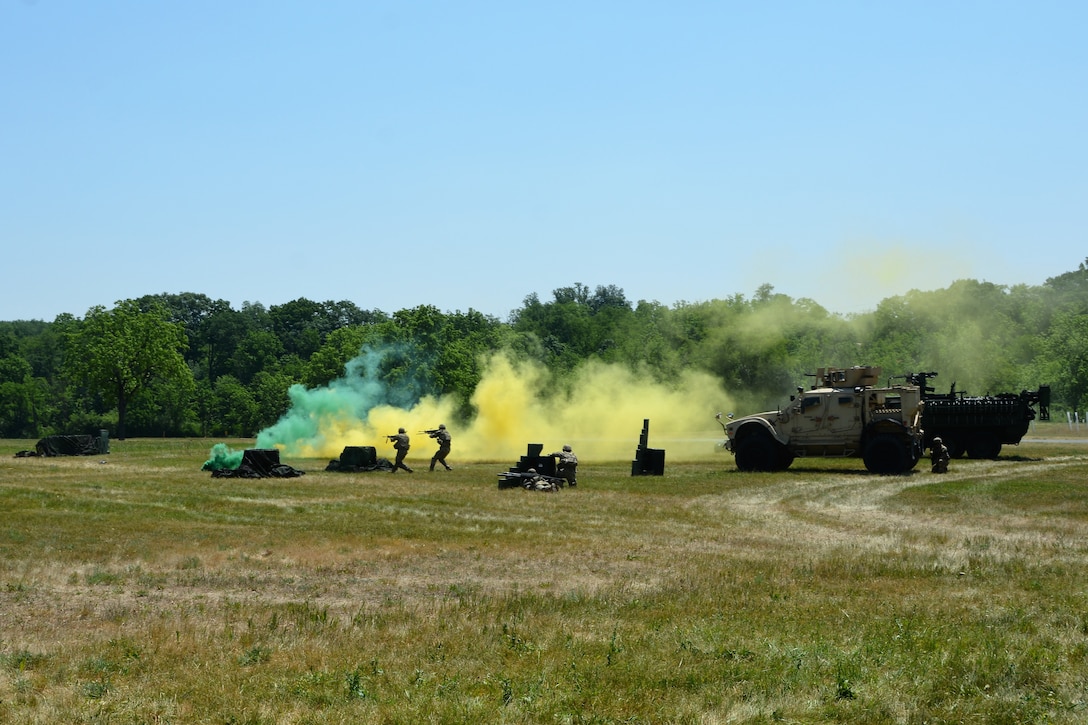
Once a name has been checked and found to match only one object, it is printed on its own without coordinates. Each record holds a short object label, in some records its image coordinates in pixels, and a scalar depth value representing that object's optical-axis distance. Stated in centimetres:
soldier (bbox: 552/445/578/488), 3084
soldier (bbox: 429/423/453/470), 3797
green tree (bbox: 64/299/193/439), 7400
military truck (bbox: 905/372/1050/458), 4034
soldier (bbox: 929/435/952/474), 3422
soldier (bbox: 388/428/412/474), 3675
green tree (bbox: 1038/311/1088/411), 8194
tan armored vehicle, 3425
